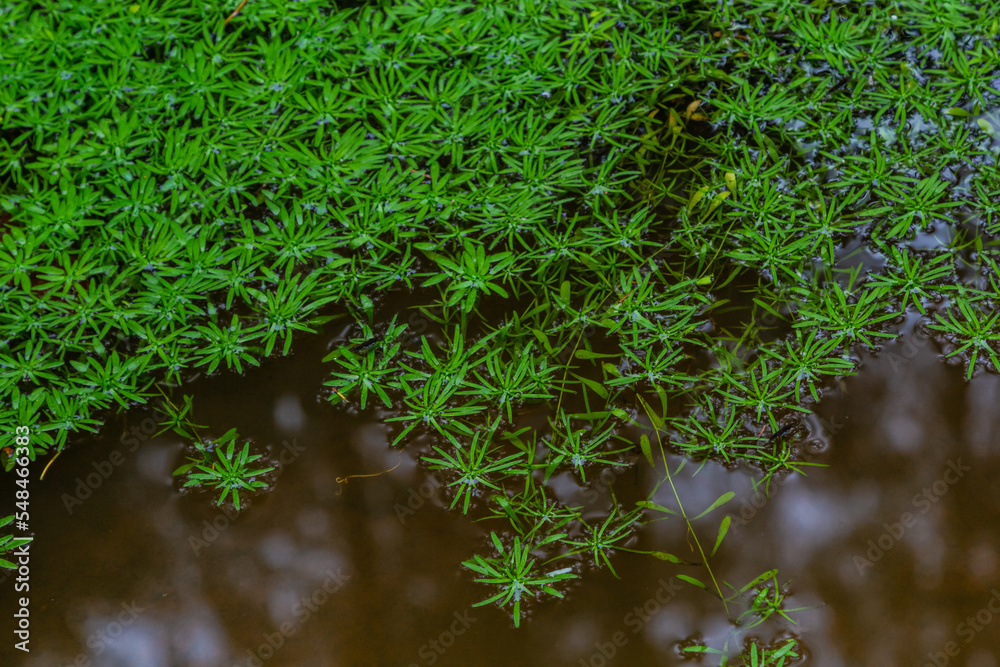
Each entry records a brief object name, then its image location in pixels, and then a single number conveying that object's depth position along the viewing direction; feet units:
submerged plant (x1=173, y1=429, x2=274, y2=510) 8.29
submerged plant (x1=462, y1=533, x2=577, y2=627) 7.79
